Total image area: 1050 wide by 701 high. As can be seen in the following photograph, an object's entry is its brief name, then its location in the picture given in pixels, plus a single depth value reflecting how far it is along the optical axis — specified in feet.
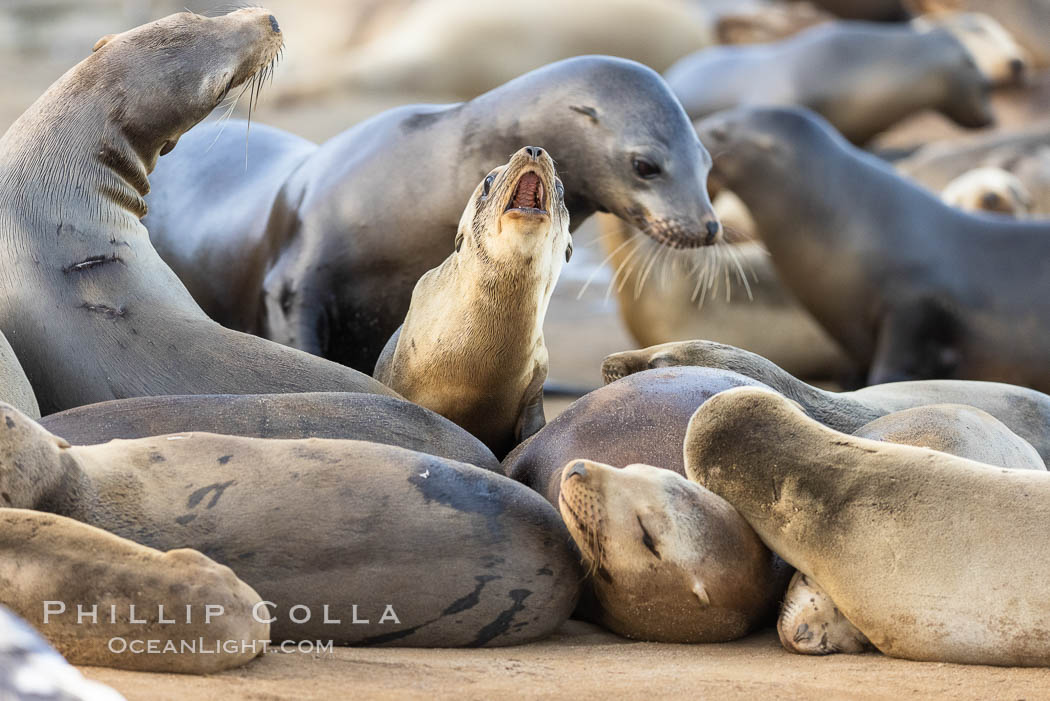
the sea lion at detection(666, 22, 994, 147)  85.15
